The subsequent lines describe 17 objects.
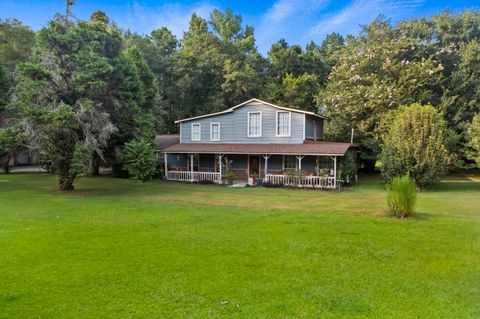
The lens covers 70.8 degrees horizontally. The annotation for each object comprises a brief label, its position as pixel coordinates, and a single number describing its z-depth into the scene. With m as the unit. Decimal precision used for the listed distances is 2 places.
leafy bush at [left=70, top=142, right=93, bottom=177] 15.87
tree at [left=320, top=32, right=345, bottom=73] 40.76
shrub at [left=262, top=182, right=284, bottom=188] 20.01
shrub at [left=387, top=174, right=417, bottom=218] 10.22
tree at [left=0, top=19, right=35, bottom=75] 27.98
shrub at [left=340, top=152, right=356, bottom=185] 20.48
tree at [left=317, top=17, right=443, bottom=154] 24.00
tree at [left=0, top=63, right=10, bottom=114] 20.26
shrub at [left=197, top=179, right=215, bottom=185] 21.81
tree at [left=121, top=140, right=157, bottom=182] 21.59
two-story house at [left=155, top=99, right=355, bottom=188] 20.17
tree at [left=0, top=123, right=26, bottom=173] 16.01
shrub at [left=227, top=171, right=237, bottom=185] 21.62
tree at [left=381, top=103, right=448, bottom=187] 17.33
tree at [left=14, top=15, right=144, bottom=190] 15.62
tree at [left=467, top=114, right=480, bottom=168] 18.42
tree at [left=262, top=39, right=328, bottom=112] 34.66
